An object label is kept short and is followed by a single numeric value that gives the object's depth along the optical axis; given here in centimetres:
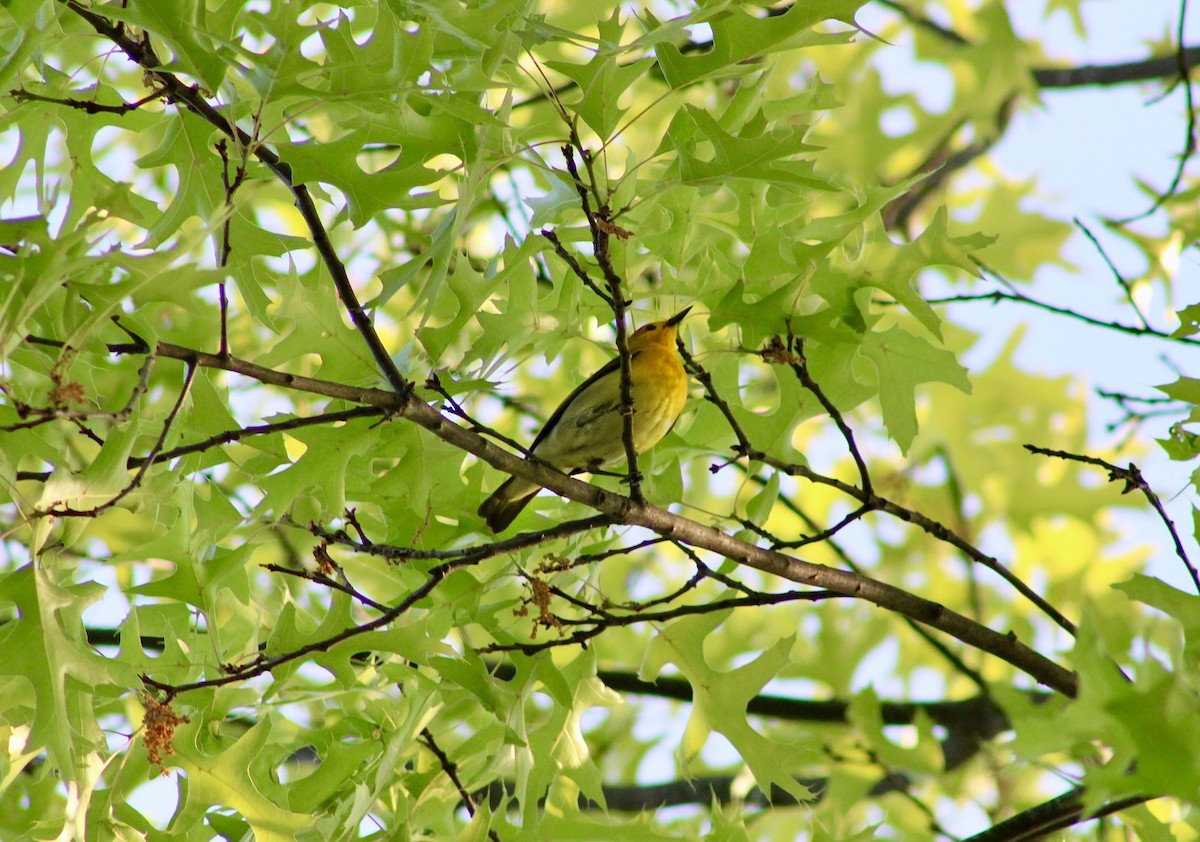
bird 919
